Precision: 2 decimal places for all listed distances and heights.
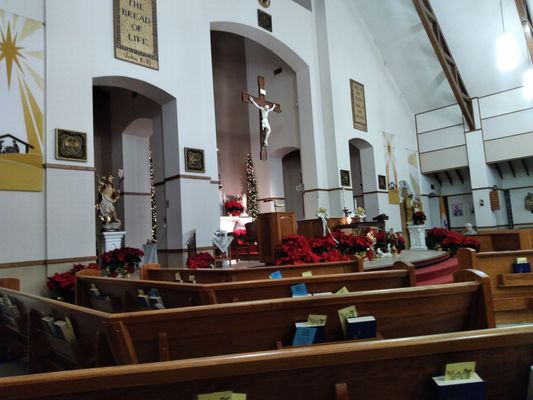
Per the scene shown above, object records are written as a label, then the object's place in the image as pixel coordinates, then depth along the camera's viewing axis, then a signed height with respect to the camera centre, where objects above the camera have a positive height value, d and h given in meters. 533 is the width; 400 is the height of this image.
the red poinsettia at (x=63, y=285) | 4.23 -0.42
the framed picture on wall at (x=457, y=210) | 13.34 +0.50
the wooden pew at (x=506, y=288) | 2.84 -0.51
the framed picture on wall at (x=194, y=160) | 6.30 +1.34
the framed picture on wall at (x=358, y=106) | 10.35 +3.45
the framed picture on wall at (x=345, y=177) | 9.45 +1.33
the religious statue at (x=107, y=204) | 5.72 +0.63
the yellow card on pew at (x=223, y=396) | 0.87 -0.36
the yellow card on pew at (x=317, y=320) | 1.48 -0.34
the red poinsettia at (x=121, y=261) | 4.70 -0.21
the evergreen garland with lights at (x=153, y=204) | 8.95 +0.92
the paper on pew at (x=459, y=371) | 0.98 -0.38
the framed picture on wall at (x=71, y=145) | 4.83 +1.32
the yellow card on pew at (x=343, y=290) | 1.99 -0.31
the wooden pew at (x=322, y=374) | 0.84 -0.34
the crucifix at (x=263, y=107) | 8.39 +2.90
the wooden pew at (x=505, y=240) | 5.35 -0.30
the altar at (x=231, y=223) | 9.76 +0.38
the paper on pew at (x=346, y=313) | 1.51 -0.33
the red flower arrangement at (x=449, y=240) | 5.74 -0.26
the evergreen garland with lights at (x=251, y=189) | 10.90 +1.39
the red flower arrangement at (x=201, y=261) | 4.89 -0.29
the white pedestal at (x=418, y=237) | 8.89 -0.26
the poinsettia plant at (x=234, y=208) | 10.06 +0.77
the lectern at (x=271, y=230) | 6.13 +0.08
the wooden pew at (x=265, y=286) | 1.99 -0.29
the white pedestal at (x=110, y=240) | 5.59 +0.07
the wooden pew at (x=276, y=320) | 1.41 -0.34
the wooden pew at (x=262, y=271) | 2.91 -0.29
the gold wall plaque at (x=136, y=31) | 5.73 +3.30
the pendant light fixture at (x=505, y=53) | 7.38 +3.33
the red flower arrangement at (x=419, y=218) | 8.70 +0.18
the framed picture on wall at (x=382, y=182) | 10.89 +1.34
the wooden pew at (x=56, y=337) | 1.47 -0.42
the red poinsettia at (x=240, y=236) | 8.52 +0.01
